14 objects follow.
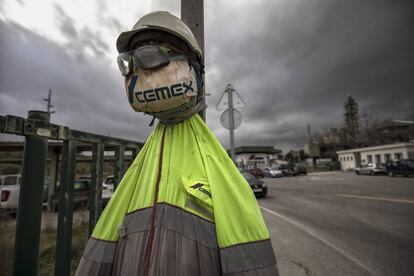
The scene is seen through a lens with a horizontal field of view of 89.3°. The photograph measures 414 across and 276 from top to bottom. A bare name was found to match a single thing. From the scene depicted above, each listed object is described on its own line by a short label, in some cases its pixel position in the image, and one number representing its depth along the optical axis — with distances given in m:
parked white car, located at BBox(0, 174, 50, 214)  8.70
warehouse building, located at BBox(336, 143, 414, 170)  28.36
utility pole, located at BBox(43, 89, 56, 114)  23.14
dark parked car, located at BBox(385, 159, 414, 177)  20.89
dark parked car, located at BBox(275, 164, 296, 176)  33.03
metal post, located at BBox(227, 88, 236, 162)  4.98
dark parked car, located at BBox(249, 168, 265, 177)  29.88
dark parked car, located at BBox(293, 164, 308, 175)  33.46
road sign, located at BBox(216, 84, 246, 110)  5.10
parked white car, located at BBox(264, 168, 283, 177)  32.75
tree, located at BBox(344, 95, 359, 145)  50.00
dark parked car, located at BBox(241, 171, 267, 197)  11.47
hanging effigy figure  0.84
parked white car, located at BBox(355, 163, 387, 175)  25.31
